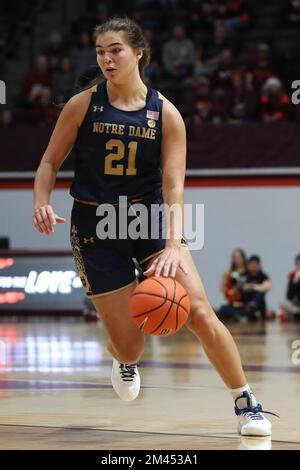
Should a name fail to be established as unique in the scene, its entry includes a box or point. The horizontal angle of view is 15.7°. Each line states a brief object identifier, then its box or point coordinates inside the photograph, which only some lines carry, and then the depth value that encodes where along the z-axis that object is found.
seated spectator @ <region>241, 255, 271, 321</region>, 16.09
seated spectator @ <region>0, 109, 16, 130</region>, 17.81
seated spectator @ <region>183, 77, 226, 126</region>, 17.08
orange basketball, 5.17
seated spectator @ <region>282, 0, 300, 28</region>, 18.05
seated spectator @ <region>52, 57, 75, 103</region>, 18.14
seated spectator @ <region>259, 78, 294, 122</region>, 16.64
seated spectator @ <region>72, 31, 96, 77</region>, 18.36
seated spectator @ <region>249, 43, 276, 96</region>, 16.97
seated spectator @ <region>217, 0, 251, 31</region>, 18.52
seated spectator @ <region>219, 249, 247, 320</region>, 16.19
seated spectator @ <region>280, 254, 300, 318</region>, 15.91
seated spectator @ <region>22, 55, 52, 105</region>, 18.30
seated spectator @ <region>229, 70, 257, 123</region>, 16.92
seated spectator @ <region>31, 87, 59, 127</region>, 17.59
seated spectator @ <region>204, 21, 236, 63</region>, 18.12
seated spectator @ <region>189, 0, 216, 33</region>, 18.59
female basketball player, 5.47
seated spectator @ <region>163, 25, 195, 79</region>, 18.05
